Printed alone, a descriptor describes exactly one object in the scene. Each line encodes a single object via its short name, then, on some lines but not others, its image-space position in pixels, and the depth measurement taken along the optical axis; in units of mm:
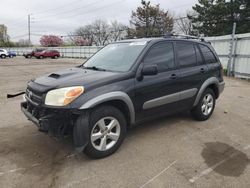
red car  30113
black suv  2727
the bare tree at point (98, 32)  56013
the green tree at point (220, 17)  21407
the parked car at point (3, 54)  32876
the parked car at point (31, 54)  31270
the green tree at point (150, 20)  34903
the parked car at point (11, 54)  35445
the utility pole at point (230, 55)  10184
